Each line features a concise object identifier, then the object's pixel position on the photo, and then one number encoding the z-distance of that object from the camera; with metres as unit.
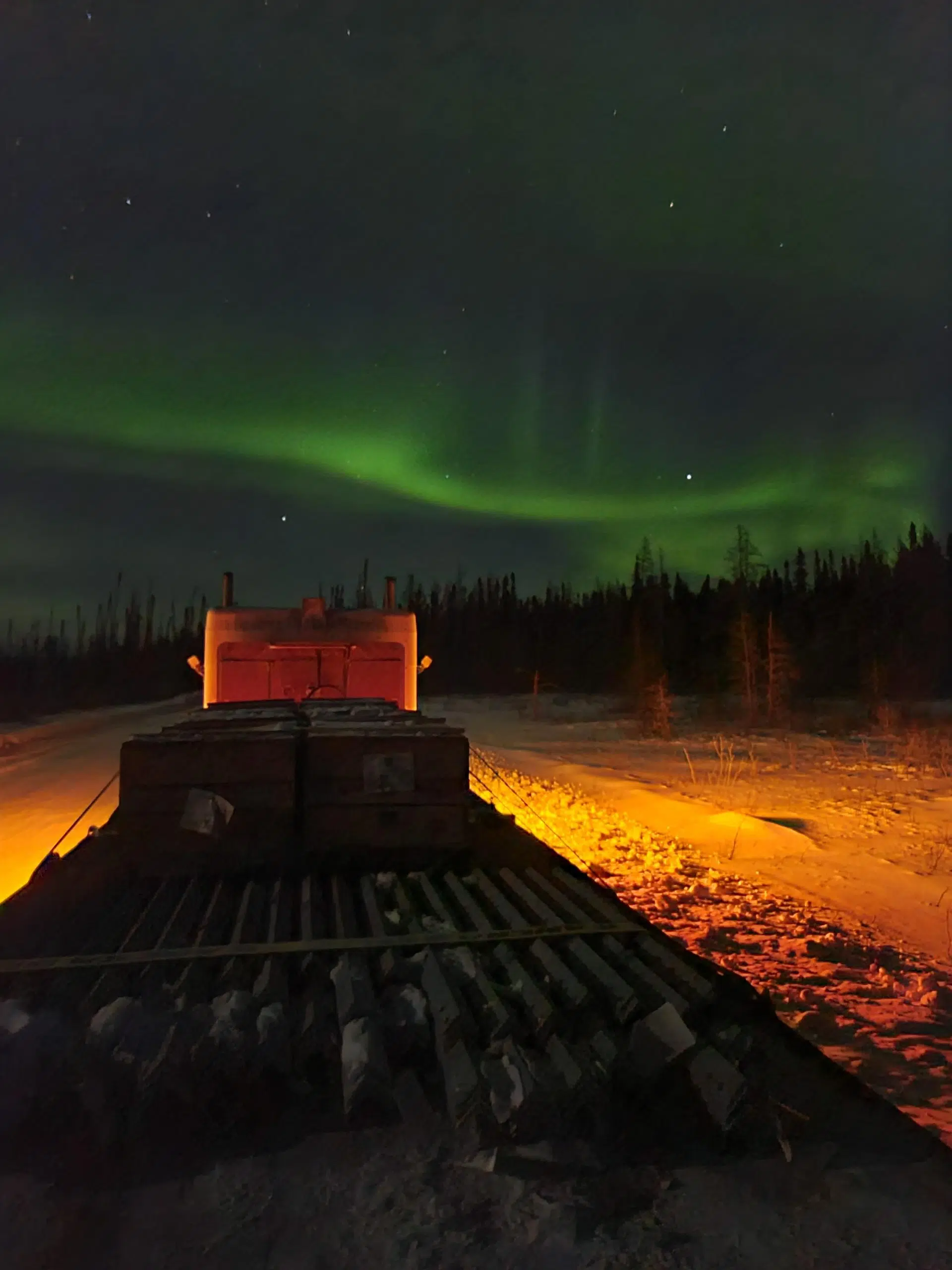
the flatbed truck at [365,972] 1.86
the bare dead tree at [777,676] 32.56
